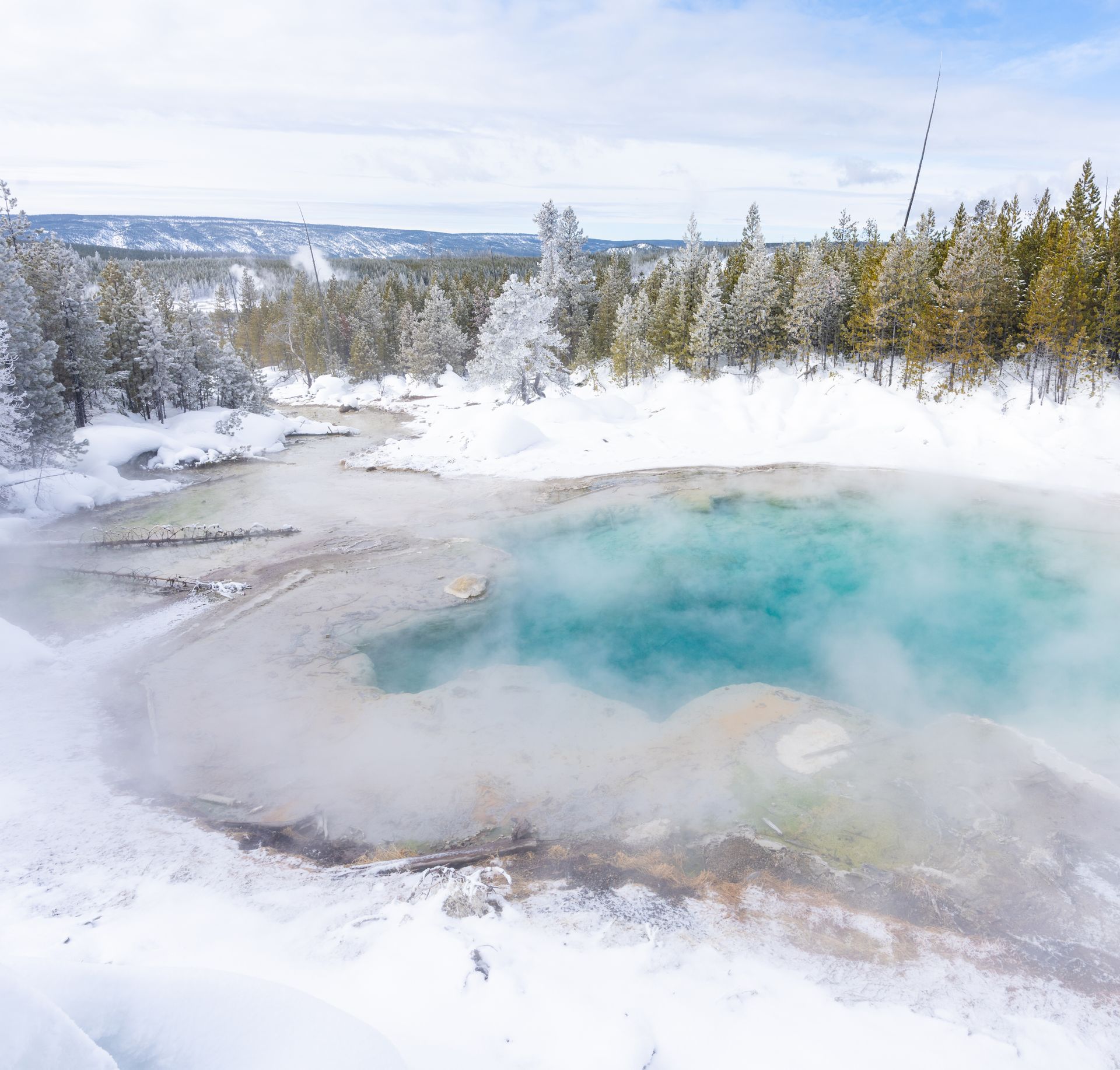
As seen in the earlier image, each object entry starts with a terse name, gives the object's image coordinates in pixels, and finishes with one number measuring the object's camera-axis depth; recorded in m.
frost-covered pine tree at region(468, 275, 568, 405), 34.62
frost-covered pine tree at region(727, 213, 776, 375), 35.84
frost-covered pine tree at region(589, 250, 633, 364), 46.16
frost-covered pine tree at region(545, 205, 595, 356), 47.03
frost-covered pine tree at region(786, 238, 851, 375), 34.25
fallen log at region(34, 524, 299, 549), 19.89
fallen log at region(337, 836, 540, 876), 7.99
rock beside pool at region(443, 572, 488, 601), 15.78
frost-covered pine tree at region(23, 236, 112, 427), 28.50
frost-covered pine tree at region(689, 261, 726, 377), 35.59
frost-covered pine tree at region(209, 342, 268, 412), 39.25
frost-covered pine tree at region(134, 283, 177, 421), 33.97
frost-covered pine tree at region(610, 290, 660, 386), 39.25
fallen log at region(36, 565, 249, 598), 16.20
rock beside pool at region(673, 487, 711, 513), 22.67
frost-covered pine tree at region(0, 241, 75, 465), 23.86
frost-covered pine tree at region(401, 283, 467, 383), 50.31
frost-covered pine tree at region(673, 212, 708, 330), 41.97
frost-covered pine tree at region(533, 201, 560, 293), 44.47
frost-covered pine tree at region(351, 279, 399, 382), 54.53
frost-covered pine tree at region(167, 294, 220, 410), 36.56
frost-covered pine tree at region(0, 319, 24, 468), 20.38
